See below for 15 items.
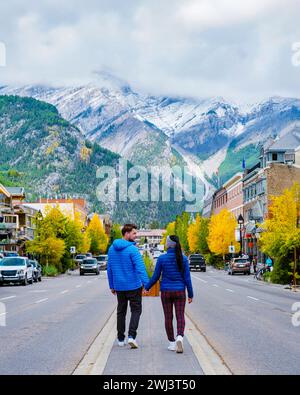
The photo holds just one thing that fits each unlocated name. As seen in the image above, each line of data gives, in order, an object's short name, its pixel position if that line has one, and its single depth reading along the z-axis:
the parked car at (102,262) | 85.88
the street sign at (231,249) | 81.12
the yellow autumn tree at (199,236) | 104.38
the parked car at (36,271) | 49.78
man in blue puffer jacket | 12.21
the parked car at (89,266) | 68.25
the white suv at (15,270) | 43.69
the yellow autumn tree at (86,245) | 100.25
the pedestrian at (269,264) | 52.58
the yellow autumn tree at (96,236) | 129.86
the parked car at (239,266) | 67.25
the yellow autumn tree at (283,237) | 43.12
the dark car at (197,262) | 78.30
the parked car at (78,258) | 92.88
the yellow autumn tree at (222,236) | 89.25
